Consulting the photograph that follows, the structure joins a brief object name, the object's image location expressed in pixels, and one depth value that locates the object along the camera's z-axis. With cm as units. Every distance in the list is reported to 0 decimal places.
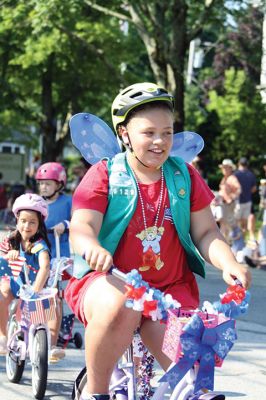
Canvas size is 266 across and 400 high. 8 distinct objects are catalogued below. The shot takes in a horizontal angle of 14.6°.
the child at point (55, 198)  826
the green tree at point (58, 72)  3106
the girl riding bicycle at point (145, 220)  398
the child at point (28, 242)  689
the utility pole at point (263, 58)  1850
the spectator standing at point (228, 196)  1791
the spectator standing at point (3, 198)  2862
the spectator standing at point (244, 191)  1919
